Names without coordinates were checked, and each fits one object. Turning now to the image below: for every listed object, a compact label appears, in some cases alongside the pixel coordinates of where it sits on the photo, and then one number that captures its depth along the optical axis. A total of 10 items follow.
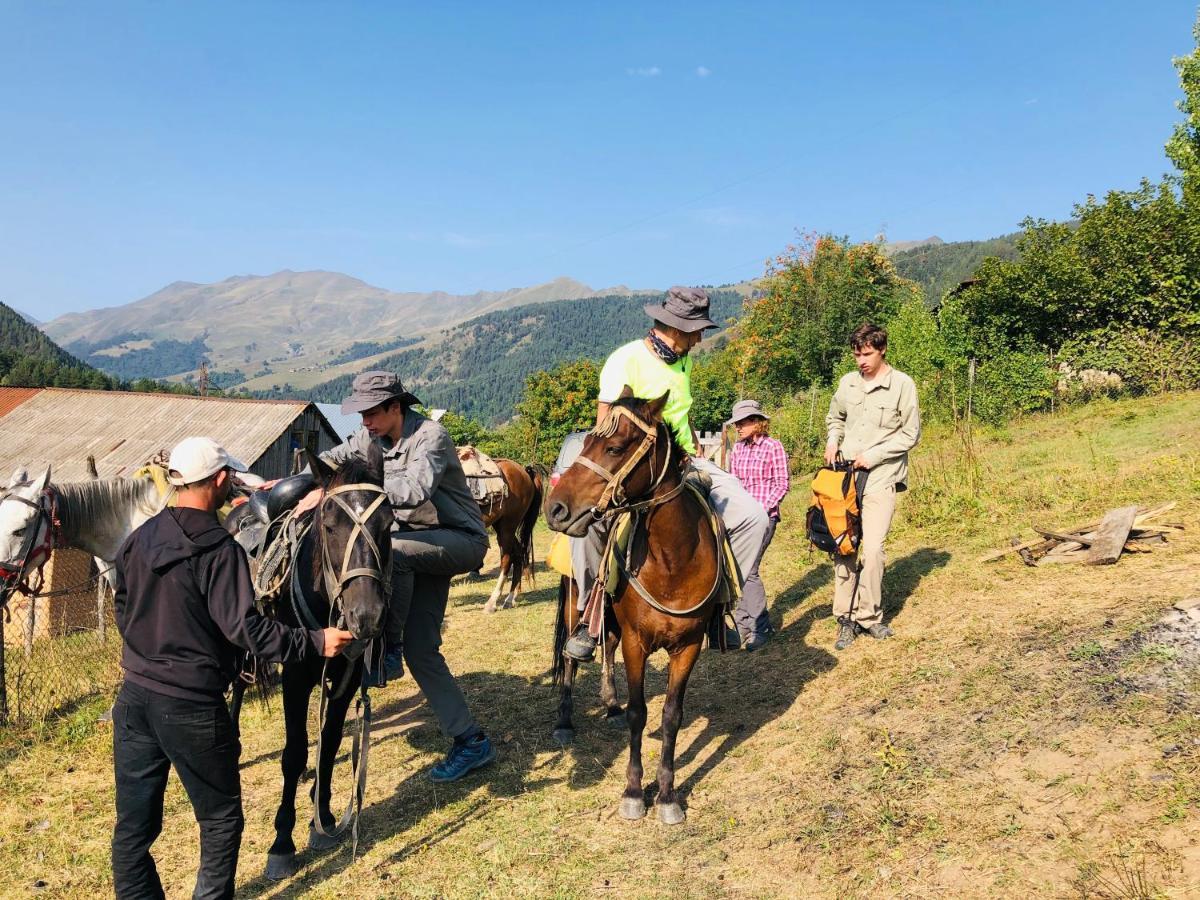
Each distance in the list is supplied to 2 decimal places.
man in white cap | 3.07
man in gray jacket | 4.53
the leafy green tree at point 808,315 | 37.19
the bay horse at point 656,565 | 4.08
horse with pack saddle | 10.77
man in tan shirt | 6.13
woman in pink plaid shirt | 7.52
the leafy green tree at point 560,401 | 52.09
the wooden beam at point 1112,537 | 6.33
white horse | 5.87
